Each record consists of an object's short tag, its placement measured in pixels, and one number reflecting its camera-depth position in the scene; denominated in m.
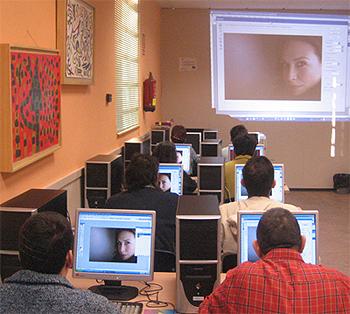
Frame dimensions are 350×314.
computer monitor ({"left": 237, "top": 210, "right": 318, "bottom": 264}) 2.67
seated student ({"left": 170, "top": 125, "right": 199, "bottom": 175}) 6.89
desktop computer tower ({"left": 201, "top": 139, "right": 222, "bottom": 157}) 6.76
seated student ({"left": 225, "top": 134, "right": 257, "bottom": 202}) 4.89
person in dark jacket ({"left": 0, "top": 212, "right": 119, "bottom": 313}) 1.60
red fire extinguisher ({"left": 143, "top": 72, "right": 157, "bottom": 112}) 7.70
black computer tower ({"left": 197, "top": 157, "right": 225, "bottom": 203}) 4.84
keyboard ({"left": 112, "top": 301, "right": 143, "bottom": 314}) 2.47
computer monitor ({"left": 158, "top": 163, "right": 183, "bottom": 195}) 4.70
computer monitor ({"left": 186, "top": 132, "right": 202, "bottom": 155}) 7.40
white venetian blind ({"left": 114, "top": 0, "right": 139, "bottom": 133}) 6.04
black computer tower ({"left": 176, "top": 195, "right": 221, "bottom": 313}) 2.45
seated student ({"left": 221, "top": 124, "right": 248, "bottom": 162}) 6.45
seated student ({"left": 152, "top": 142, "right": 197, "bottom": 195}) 5.07
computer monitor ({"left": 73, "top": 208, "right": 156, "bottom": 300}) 2.62
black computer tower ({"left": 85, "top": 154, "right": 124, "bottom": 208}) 4.64
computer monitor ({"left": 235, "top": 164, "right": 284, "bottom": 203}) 4.32
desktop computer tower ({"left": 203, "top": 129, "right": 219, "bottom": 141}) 8.29
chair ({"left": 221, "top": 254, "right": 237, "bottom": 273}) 2.99
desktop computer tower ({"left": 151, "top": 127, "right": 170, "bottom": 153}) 7.66
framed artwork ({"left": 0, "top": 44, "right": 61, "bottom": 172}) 2.83
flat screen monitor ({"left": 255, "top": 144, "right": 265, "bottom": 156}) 5.60
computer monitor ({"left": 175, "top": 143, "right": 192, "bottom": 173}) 5.98
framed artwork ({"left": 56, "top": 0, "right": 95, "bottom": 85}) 3.83
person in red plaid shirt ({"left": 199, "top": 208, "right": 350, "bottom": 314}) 1.89
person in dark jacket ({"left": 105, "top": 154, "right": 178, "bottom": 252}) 3.25
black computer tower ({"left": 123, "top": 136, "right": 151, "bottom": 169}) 6.25
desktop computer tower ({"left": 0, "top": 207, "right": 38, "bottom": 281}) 2.54
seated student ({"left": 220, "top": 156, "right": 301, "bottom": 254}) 3.10
